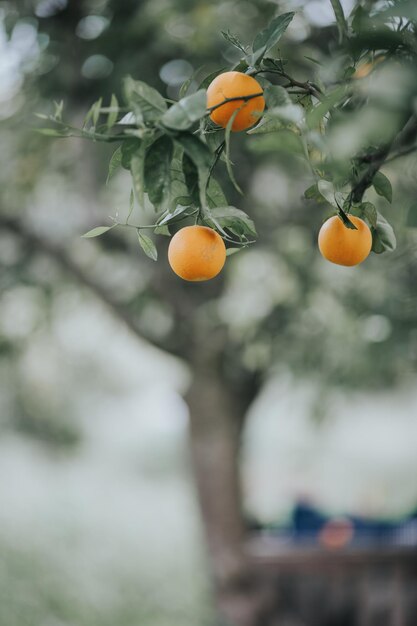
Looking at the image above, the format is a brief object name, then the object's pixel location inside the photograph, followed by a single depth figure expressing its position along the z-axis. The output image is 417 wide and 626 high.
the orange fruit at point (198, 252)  1.67
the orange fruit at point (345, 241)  1.69
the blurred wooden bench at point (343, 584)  5.61
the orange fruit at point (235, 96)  1.62
